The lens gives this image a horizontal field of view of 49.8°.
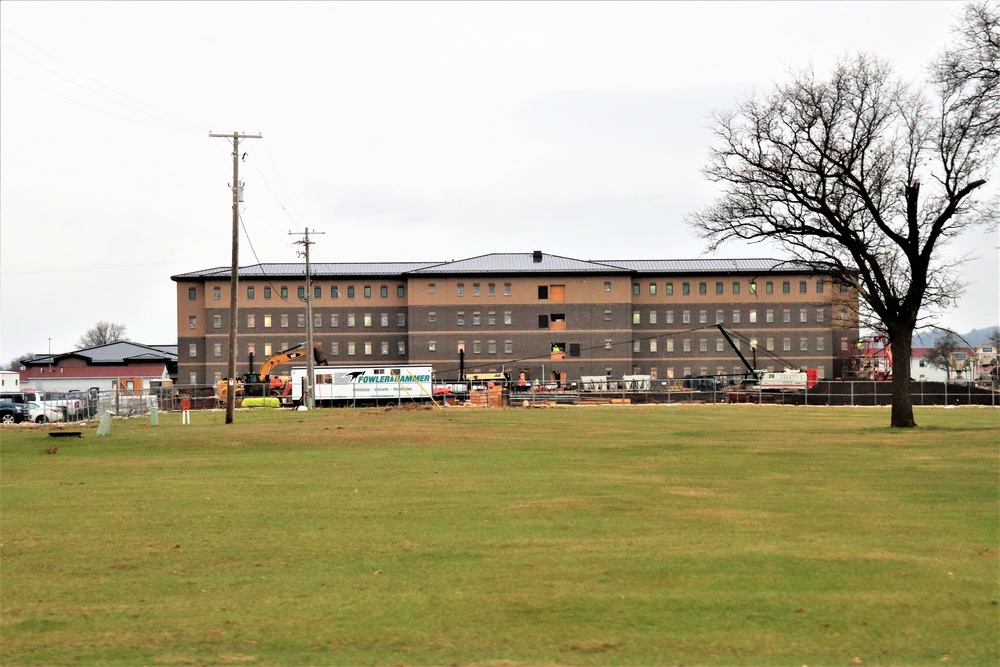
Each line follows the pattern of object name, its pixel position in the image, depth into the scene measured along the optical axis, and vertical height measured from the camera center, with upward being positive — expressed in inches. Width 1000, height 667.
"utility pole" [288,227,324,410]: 3085.6 +94.1
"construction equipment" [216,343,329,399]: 3676.2 +19.0
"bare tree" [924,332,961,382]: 5991.1 +181.5
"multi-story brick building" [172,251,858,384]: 5118.1 +328.0
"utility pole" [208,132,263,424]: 1910.7 +155.7
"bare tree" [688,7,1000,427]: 1547.7 +283.0
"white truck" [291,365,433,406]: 3592.5 +4.5
